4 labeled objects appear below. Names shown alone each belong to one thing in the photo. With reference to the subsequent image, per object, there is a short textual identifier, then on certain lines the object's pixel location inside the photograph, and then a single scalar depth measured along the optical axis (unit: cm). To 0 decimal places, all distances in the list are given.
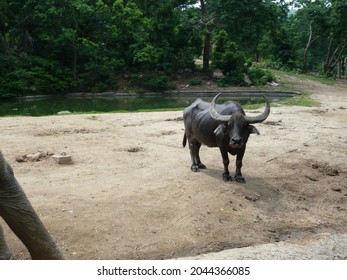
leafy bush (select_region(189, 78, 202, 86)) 2698
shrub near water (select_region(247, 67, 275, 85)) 2689
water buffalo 661
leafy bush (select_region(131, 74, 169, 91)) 2595
